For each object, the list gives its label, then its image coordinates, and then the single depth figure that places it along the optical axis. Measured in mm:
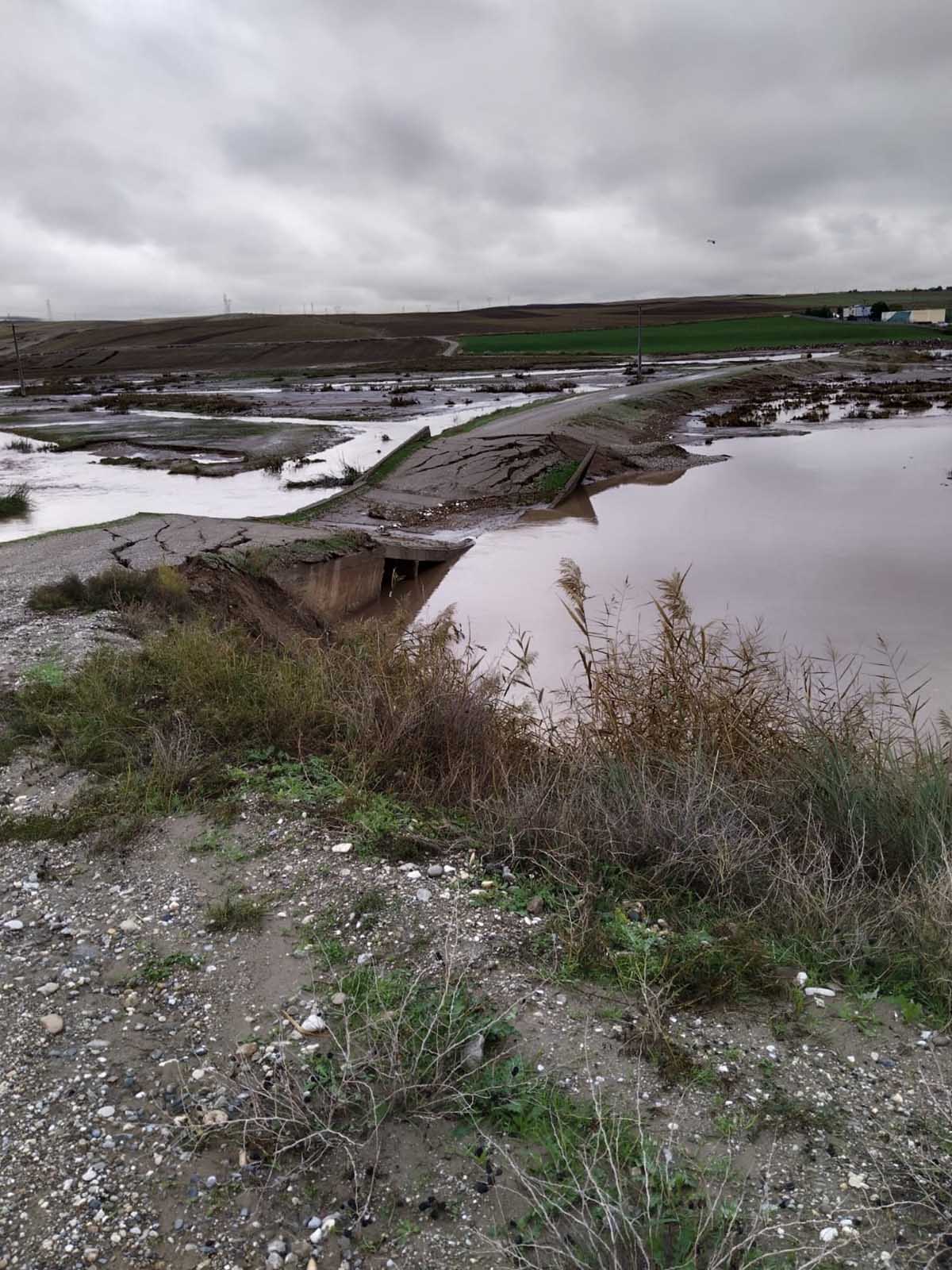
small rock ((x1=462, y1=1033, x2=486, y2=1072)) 2951
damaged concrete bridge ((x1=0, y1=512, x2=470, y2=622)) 9797
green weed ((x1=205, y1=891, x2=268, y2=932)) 3785
